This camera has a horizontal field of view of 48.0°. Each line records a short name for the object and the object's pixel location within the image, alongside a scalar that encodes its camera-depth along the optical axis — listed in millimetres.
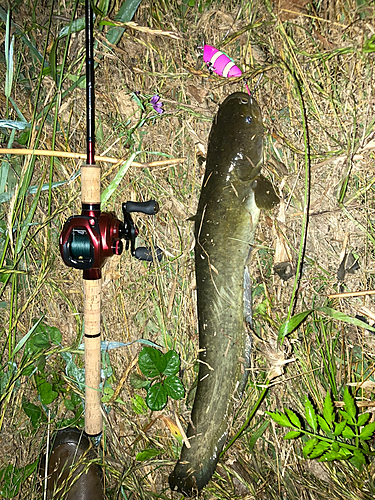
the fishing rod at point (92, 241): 462
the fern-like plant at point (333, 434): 418
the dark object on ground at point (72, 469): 562
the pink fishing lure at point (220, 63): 483
